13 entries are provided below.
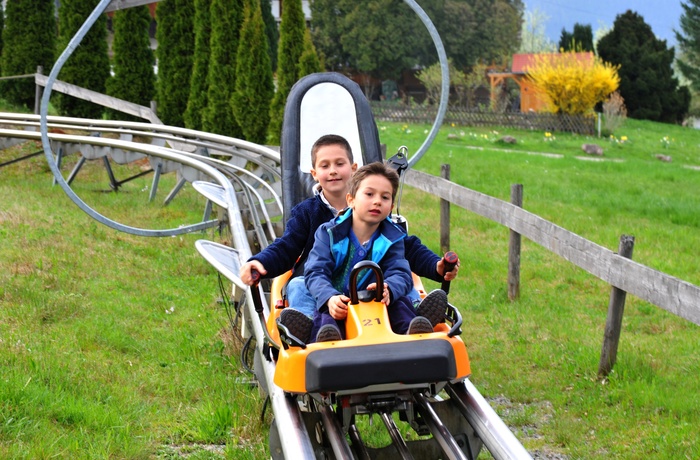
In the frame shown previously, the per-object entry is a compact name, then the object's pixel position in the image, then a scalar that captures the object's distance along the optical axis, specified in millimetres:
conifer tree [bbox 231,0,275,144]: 14344
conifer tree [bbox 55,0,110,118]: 16781
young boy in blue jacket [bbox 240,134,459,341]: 3452
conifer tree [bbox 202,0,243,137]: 14758
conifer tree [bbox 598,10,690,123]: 34688
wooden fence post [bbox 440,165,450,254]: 8430
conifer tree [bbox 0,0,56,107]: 18094
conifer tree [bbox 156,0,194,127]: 16250
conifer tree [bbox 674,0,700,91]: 45938
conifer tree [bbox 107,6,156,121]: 16781
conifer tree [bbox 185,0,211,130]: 15367
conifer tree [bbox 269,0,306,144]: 14633
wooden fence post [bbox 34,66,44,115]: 16141
